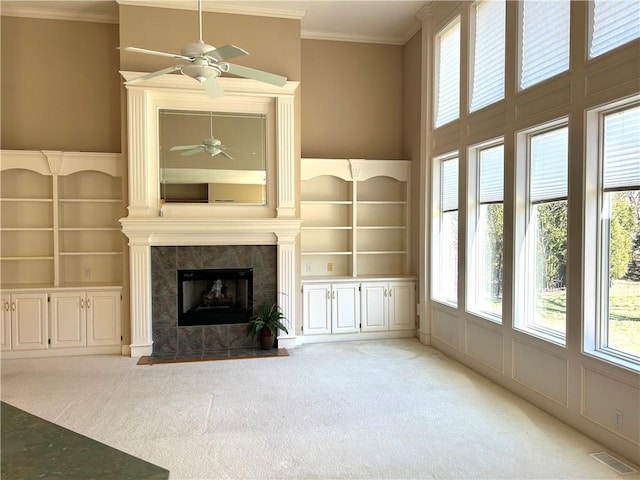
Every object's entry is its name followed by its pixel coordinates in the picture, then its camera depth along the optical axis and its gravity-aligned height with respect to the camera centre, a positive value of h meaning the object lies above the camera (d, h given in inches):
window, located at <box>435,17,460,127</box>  203.3 +77.4
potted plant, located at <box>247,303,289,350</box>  214.1 -46.4
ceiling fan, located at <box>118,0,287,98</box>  108.0 +44.8
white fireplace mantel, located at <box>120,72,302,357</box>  205.0 +12.8
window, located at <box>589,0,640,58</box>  115.0 +57.8
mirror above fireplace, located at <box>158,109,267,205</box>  211.3 +37.7
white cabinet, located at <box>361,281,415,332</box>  234.7 -40.1
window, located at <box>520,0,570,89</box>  137.9 +65.0
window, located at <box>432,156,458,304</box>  210.5 +0.1
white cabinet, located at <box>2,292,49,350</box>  201.8 -40.9
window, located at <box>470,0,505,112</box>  170.4 +73.7
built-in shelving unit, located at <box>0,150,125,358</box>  203.9 -9.4
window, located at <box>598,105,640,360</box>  118.3 -0.7
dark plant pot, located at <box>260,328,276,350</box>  214.2 -52.6
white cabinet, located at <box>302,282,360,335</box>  227.6 -40.1
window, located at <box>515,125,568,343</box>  142.8 -1.1
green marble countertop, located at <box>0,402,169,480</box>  34.8 -19.4
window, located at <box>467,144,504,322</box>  175.2 +0.0
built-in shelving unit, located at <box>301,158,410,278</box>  238.7 +8.5
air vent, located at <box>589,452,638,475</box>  108.7 -60.1
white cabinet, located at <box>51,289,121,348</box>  205.5 -40.6
